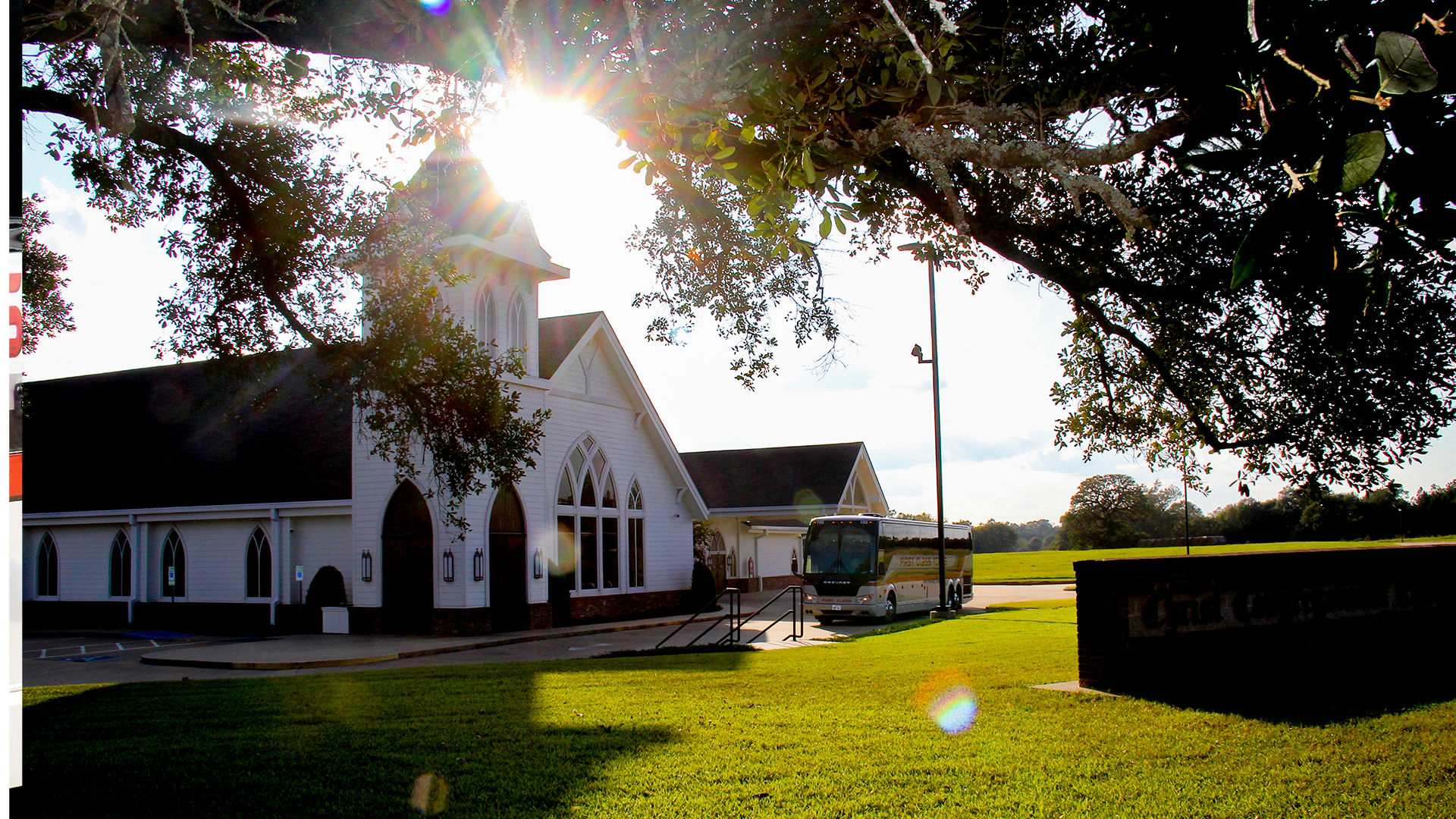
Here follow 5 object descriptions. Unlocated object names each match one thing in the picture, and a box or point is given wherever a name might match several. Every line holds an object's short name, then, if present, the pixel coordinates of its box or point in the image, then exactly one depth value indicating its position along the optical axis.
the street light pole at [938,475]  28.00
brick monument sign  10.26
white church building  23.22
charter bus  29.69
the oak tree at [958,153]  2.53
